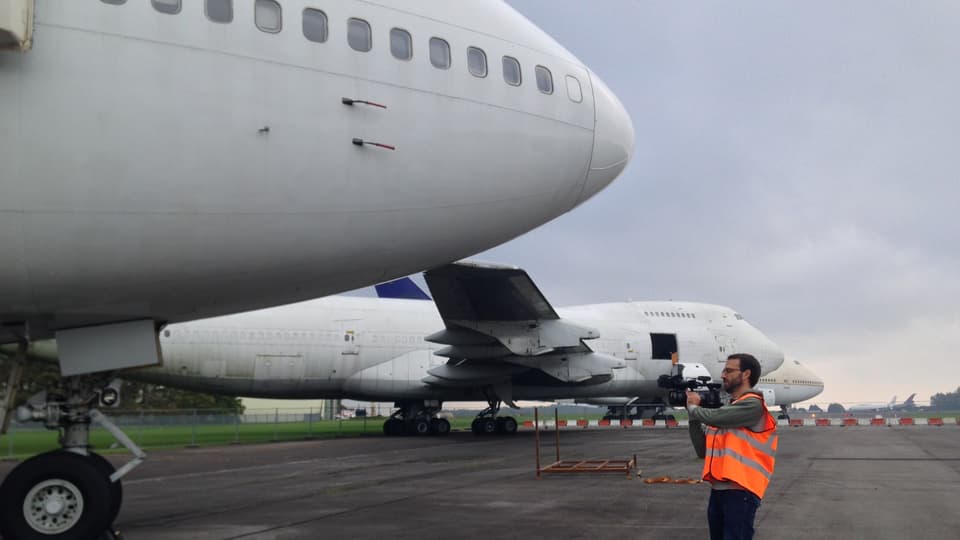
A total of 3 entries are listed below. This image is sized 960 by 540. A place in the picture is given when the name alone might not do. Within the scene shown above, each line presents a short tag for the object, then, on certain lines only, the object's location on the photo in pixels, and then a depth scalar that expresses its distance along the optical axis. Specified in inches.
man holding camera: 181.2
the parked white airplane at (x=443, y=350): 856.3
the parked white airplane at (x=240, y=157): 200.5
